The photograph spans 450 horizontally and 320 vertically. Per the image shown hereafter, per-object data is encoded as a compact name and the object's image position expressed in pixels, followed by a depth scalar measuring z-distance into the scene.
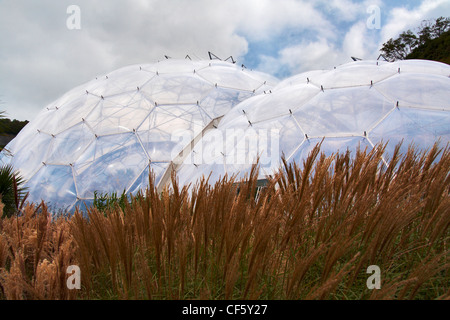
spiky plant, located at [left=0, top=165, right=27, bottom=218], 7.13
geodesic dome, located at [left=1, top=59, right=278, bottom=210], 10.15
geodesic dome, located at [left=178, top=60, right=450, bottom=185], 6.84
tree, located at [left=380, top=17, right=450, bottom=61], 46.84
